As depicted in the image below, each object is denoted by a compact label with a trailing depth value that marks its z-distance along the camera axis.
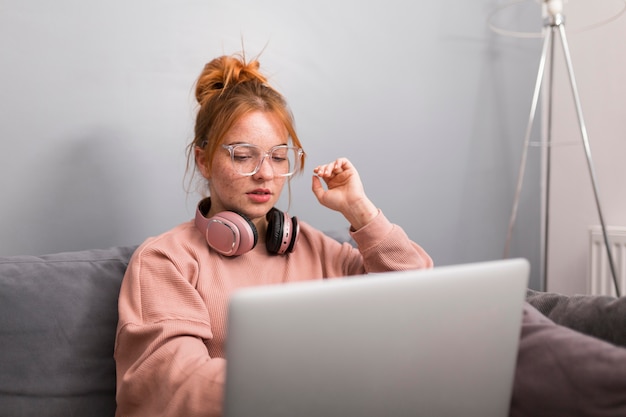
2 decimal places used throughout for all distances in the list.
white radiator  2.43
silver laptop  0.70
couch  1.28
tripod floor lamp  2.35
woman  1.21
